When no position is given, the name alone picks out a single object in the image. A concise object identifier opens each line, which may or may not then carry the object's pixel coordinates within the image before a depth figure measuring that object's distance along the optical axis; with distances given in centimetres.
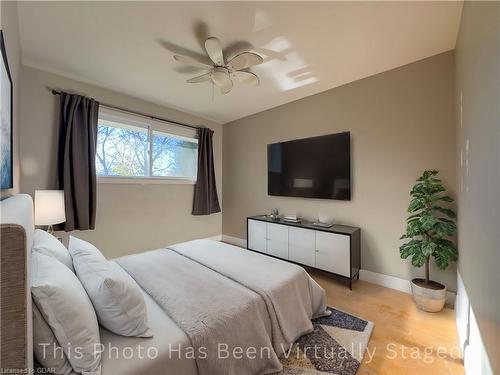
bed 100
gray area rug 145
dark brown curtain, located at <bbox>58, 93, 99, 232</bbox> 264
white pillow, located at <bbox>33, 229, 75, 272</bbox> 121
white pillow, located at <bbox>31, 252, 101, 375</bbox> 84
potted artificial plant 206
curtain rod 263
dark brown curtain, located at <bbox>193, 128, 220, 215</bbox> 411
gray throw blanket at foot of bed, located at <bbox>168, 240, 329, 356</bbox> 148
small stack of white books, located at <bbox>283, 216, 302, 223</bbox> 322
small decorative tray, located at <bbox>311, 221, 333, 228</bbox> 288
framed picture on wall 116
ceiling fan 195
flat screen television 294
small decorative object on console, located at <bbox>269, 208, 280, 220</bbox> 353
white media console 257
